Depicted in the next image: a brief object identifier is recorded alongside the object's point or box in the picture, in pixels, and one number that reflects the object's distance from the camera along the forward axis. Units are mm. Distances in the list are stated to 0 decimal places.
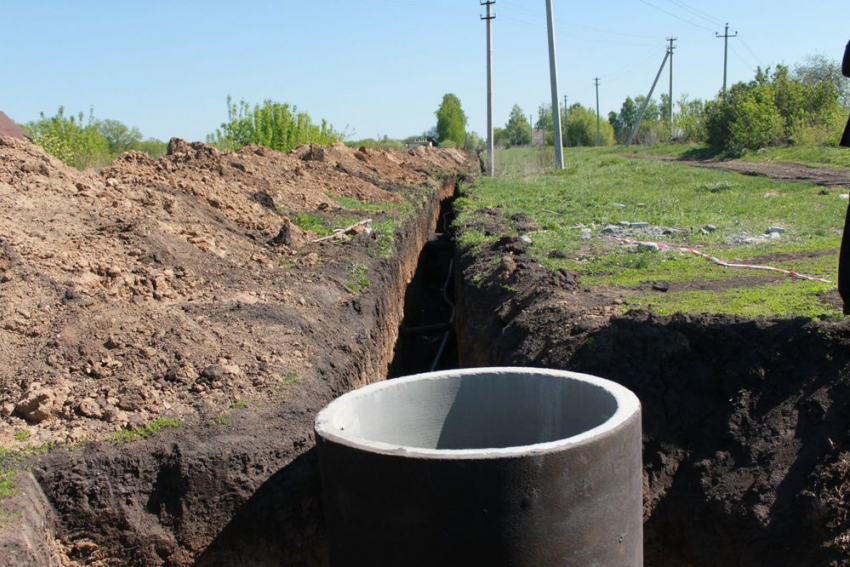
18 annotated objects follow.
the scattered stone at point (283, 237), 9023
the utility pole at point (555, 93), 29469
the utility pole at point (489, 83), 35388
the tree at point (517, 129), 94375
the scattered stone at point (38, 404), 4309
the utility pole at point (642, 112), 53778
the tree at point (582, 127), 87250
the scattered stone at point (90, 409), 4383
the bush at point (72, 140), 14766
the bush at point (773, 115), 31516
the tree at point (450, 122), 82188
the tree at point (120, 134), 39366
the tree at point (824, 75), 46450
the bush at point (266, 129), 22188
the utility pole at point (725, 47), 61031
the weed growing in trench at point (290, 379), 5207
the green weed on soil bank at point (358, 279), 8047
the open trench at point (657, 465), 4047
